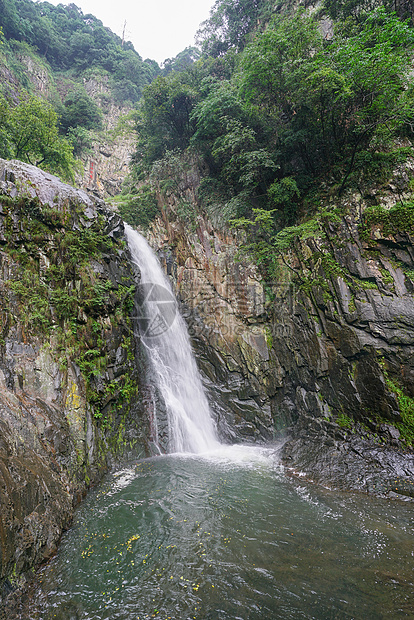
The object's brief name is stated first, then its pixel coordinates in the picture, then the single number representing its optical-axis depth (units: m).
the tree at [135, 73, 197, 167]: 15.39
